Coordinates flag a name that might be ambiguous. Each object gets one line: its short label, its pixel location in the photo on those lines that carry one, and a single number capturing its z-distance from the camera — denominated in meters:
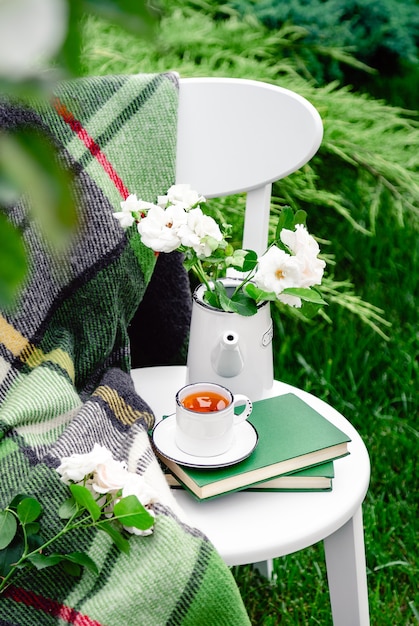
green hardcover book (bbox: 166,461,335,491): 1.92
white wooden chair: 1.92
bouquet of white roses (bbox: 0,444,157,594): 1.77
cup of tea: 1.88
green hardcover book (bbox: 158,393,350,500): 1.88
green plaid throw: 1.79
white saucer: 1.89
